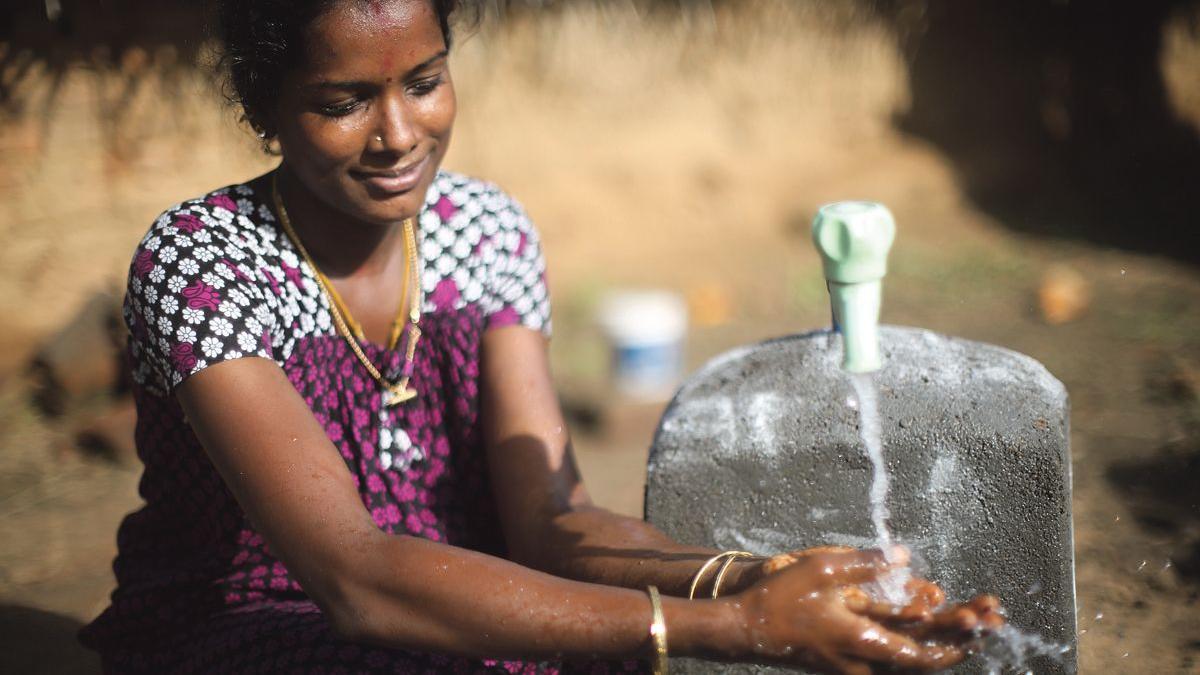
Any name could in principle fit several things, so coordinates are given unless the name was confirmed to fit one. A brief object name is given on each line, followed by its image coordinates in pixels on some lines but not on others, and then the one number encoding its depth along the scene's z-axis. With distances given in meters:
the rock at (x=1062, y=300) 5.14
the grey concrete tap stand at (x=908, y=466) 1.92
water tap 1.87
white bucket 4.58
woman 1.58
